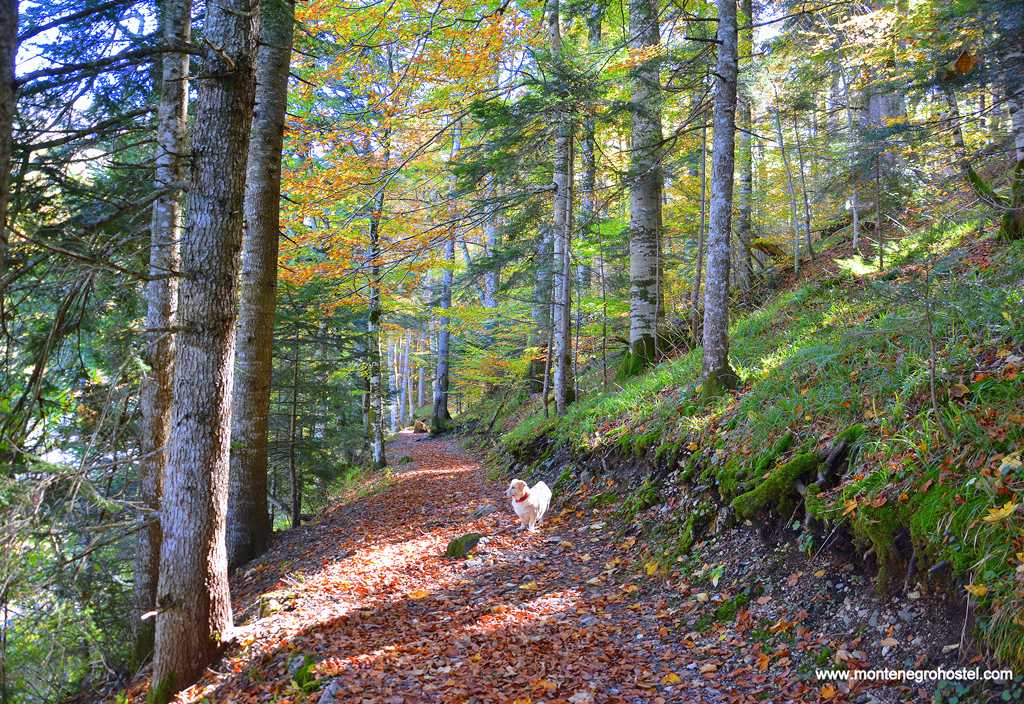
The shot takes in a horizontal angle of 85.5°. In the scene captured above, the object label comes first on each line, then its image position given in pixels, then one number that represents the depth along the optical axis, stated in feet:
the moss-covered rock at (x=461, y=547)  22.49
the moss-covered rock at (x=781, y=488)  15.24
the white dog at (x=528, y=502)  24.22
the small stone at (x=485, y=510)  28.50
